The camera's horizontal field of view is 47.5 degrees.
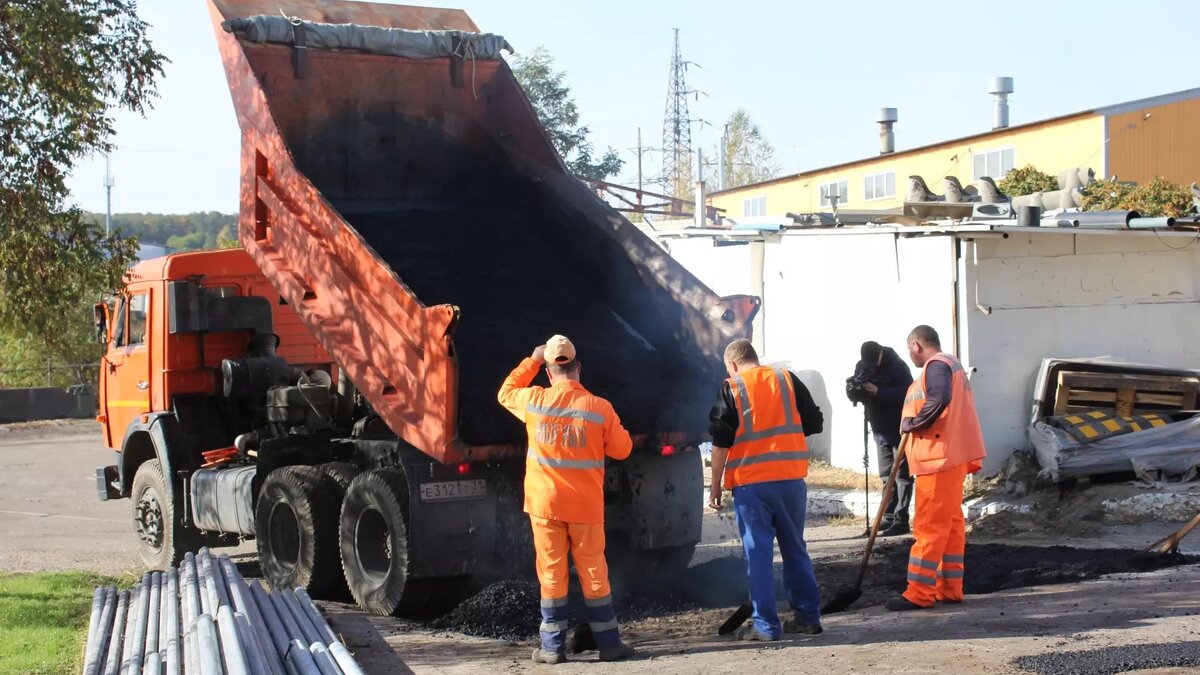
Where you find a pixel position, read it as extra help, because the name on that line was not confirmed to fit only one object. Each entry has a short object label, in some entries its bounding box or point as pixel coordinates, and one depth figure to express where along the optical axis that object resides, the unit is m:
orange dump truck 7.97
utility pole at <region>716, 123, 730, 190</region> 48.53
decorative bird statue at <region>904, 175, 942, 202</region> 16.33
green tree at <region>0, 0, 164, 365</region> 8.59
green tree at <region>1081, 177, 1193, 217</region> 19.64
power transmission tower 47.38
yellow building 24.73
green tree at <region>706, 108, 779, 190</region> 62.09
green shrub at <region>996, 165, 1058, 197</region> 23.28
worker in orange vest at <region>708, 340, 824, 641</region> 6.96
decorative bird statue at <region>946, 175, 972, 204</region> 17.06
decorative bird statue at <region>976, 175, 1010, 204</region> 16.78
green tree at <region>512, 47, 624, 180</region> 28.97
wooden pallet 12.05
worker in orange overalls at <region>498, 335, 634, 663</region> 6.77
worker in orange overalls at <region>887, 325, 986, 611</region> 7.64
